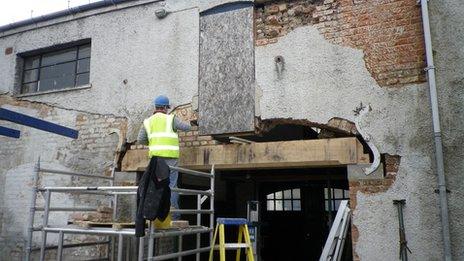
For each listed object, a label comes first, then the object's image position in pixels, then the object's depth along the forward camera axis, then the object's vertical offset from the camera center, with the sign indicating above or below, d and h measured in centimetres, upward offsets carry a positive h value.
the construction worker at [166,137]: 552 +83
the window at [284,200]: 1041 +2
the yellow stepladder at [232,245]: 526 -51
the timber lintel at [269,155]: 553 +65
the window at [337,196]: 966 +12
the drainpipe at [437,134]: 475 +81
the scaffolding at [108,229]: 471 -36
